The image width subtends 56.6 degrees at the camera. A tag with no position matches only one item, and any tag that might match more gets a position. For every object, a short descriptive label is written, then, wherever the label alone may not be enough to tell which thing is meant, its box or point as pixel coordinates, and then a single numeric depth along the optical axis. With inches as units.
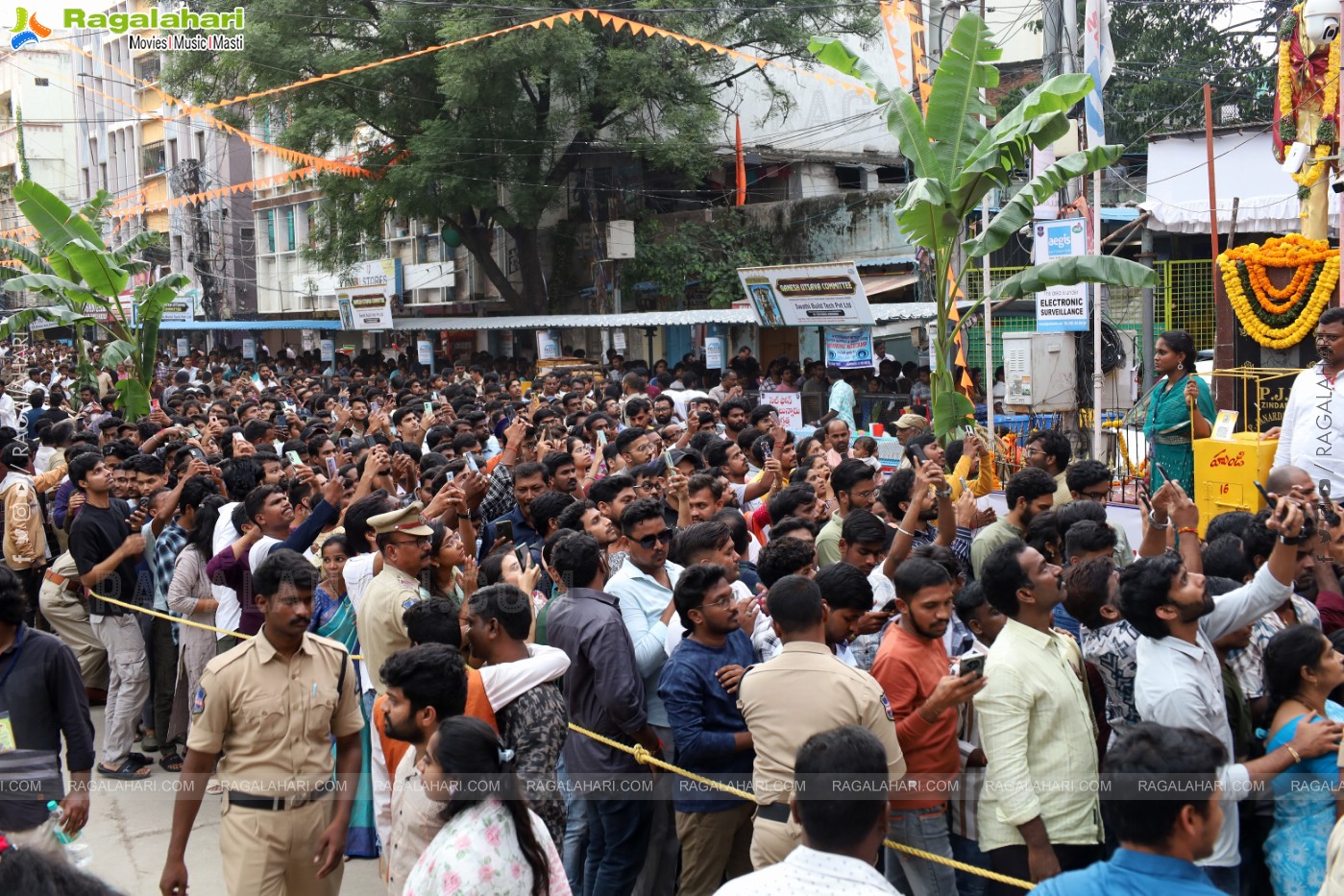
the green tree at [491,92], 989.8
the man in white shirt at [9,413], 654.5
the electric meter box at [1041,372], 486.3
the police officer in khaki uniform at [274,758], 163.9
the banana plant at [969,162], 353.1
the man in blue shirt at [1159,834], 100.2
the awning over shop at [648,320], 684.1
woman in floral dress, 124.0
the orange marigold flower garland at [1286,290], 403.9
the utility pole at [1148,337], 693.9
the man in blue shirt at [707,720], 170.6
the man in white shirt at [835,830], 105.3
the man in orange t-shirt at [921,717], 159.8
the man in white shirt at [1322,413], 274.1
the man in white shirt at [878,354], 773.3
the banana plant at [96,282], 571.8
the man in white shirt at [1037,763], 150.2
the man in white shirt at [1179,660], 148.2
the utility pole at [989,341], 435.8
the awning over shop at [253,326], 1385.3
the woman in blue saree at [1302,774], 143.1
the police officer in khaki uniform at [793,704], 146.7
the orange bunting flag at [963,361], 498.9
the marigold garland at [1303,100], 467.8
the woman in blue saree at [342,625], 227.8
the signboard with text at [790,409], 543.2
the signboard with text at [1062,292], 435.5
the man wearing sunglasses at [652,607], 194.2
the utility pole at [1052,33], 432.5
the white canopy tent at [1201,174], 753.0
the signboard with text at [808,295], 605.6
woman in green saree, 325.7
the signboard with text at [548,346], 922.7
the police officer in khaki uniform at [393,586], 190.1
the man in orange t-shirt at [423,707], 142.4
